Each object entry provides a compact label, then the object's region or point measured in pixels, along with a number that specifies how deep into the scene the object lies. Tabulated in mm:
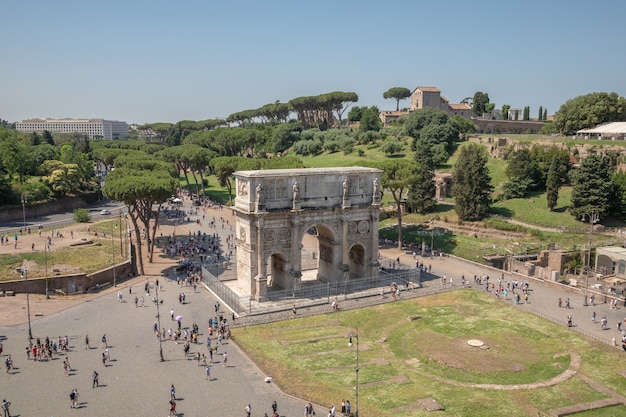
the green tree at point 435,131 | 95625
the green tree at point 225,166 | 86438
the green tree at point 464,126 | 111312
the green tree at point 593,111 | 93188
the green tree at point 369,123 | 125812
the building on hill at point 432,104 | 145375
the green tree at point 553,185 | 70500
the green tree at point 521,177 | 77500
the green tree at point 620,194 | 64250
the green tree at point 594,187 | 64000
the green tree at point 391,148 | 104625
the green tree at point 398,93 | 164250
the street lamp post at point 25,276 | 45969
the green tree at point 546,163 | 77062
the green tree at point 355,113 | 152625
